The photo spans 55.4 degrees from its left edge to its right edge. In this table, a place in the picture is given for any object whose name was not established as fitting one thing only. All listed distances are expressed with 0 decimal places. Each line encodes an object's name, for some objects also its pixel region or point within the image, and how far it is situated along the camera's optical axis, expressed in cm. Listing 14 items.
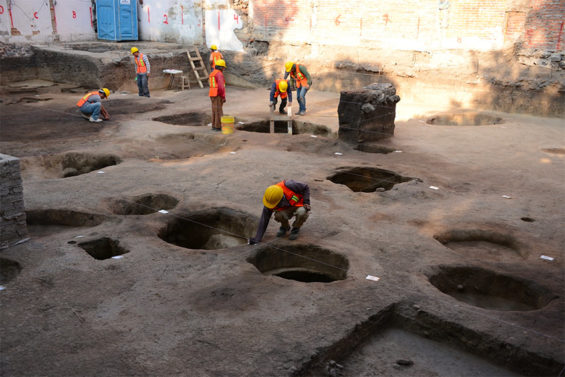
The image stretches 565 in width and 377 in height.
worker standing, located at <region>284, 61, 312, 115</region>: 1477
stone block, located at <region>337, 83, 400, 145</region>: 1159
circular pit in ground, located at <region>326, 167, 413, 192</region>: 988
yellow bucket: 1253
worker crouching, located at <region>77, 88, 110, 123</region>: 1339
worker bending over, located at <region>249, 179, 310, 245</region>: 645
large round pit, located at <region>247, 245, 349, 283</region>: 649
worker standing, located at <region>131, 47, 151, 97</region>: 1705
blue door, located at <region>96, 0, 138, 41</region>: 2261
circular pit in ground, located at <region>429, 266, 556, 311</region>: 594
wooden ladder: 2027
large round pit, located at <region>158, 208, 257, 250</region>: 754
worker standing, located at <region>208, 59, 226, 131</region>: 1275
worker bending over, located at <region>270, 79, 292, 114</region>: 1397
